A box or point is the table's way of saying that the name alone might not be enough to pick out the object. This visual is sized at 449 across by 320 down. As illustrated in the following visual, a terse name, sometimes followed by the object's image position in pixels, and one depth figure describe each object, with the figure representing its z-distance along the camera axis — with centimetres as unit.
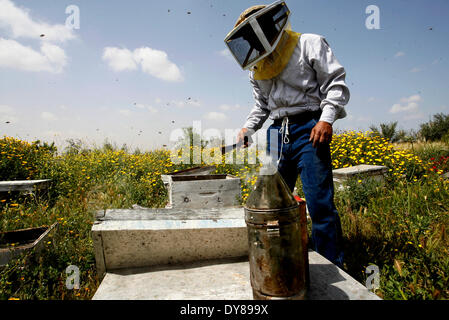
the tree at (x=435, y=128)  1402
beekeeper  217
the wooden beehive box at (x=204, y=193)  409
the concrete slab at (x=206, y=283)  165
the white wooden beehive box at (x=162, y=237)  206
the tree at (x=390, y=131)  1255
